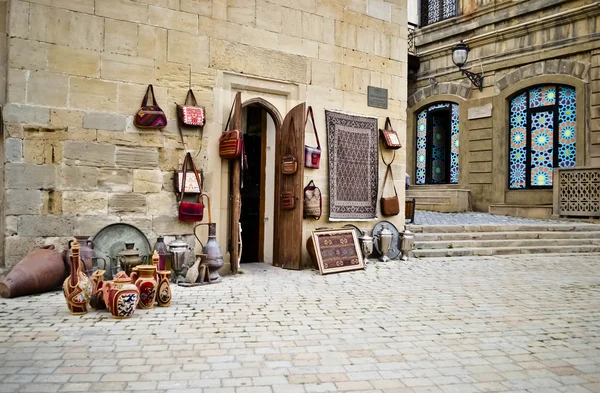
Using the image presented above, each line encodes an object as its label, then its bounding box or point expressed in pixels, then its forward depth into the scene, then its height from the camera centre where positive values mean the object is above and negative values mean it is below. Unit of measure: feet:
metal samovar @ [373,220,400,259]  25.11 -2.05
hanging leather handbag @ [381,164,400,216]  25.46 -0.36
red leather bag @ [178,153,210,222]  19.39 -0.41
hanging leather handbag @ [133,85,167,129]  18.61 +3.08
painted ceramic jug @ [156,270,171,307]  14.53 -2.80
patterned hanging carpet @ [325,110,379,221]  23.65 +1.62
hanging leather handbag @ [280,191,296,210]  22.21 -0.10
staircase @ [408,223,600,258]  27.53 -2.35
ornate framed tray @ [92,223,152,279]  17.95 -1.70
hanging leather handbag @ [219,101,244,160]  19.80 +2.15
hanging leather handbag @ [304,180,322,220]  22.22 -0.22
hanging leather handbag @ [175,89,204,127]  19.45 +3.37
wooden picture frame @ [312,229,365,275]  21.47 -2.36
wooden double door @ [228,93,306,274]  20.70 +0.13
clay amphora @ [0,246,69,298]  15.40 -2.58
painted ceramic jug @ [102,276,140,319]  12.99 -2.72
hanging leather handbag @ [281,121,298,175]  22.00 +1.76
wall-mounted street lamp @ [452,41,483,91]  42.01 +12.56
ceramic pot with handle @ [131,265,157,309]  14.03 -2.52
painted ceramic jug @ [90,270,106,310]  13.82 -2.70
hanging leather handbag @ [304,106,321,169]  22.41 +2.03
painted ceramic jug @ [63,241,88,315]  13.34 -2.57
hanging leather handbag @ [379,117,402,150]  25.20 +3.22
